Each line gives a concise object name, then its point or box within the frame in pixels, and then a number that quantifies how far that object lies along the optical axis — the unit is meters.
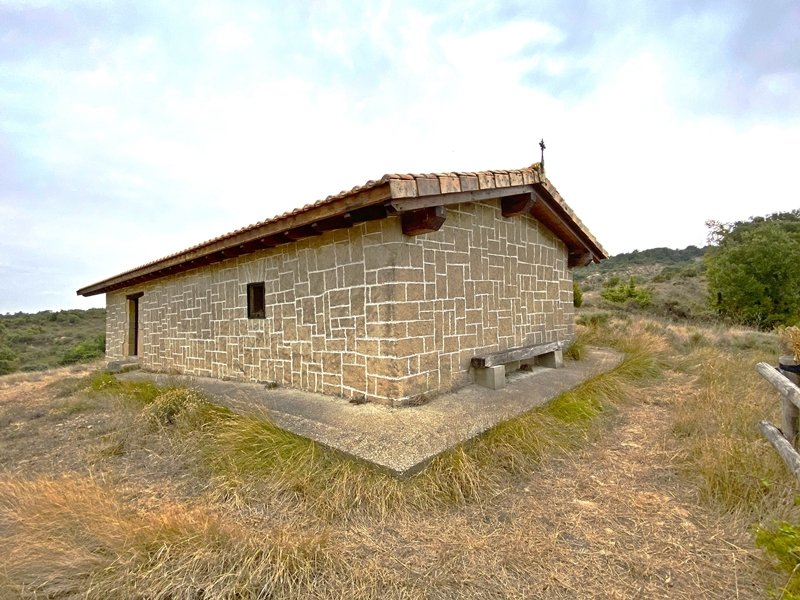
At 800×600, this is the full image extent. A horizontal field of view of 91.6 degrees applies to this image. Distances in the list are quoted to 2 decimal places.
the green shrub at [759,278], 15.89
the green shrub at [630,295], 18.86
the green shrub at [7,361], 19.20
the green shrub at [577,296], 13.52
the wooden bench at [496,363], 5.71
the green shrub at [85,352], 20.02
